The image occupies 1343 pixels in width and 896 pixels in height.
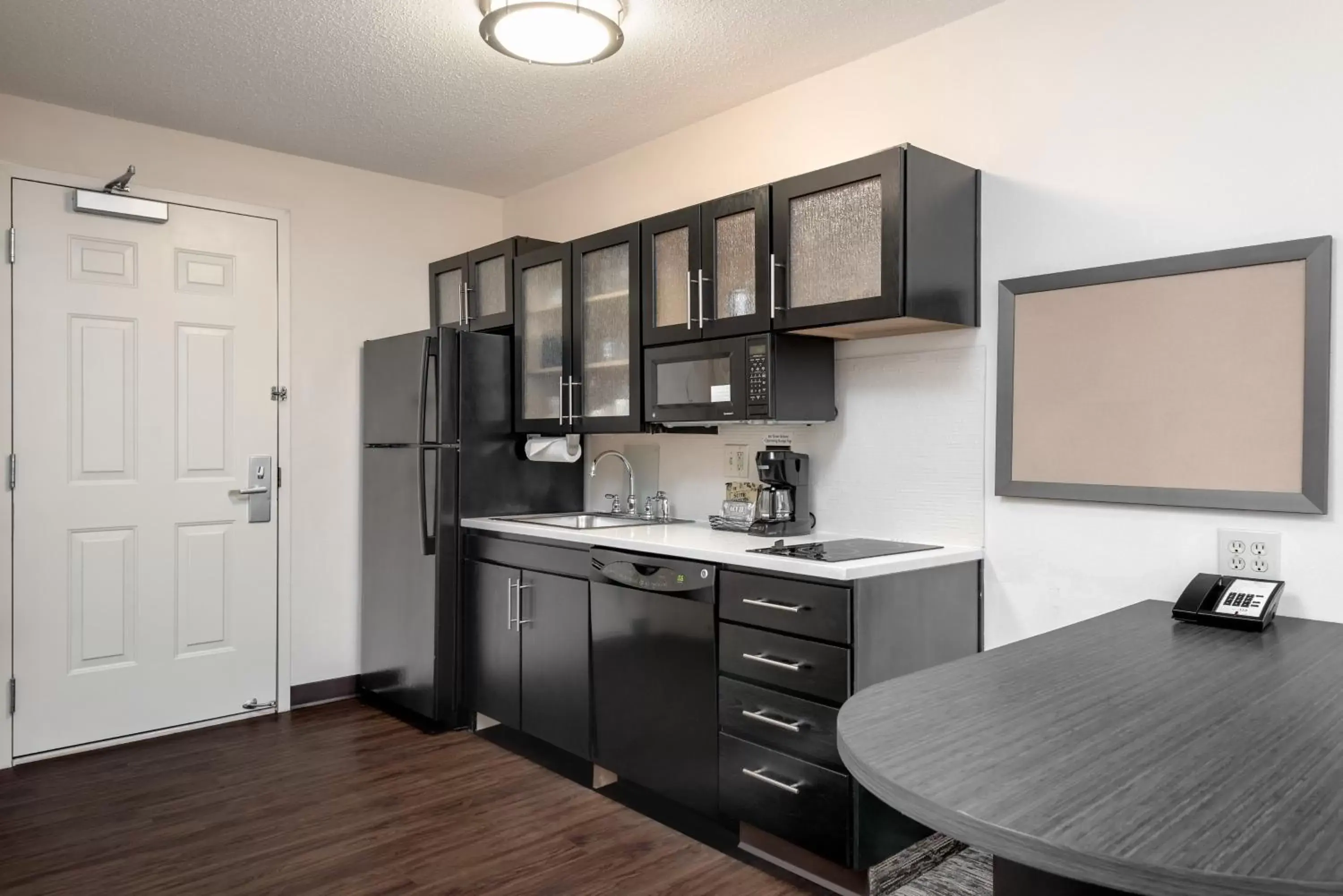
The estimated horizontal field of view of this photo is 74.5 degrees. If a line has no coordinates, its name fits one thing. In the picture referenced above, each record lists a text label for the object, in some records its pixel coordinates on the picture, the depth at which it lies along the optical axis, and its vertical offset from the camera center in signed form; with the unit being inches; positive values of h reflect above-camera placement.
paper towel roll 147.0 -1.3
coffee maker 116.5 -7.1
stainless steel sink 144.3 -13.3
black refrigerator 141.7 -8.2
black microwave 109.3 +7.8
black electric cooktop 94.1 -12.2
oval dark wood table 31.2 -14.5
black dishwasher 102.1 -28.8
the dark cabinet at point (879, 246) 94.3 +22.1
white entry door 131.0 -4.2
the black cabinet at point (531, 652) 121.2 -31.2
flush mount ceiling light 92.8 +44.4
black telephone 71.6 -13.4
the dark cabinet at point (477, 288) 153.9 +28.4
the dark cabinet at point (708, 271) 110.2 +22.7
